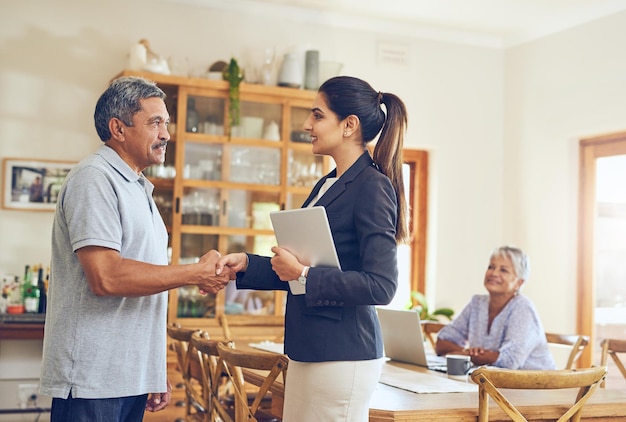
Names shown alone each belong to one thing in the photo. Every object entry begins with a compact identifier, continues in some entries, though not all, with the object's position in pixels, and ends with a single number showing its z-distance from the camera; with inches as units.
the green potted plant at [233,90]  208.4
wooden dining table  92.5
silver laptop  131.4
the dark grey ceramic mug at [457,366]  122.7
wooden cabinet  206.1
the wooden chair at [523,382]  89.8
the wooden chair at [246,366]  96.5
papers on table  108.2
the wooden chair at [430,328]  177.2
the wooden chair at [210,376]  111.0
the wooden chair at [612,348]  138.8
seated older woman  140.6
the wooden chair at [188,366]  128.8
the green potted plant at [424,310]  231.9
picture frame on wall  202.8
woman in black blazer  75.9
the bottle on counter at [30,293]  191.8
